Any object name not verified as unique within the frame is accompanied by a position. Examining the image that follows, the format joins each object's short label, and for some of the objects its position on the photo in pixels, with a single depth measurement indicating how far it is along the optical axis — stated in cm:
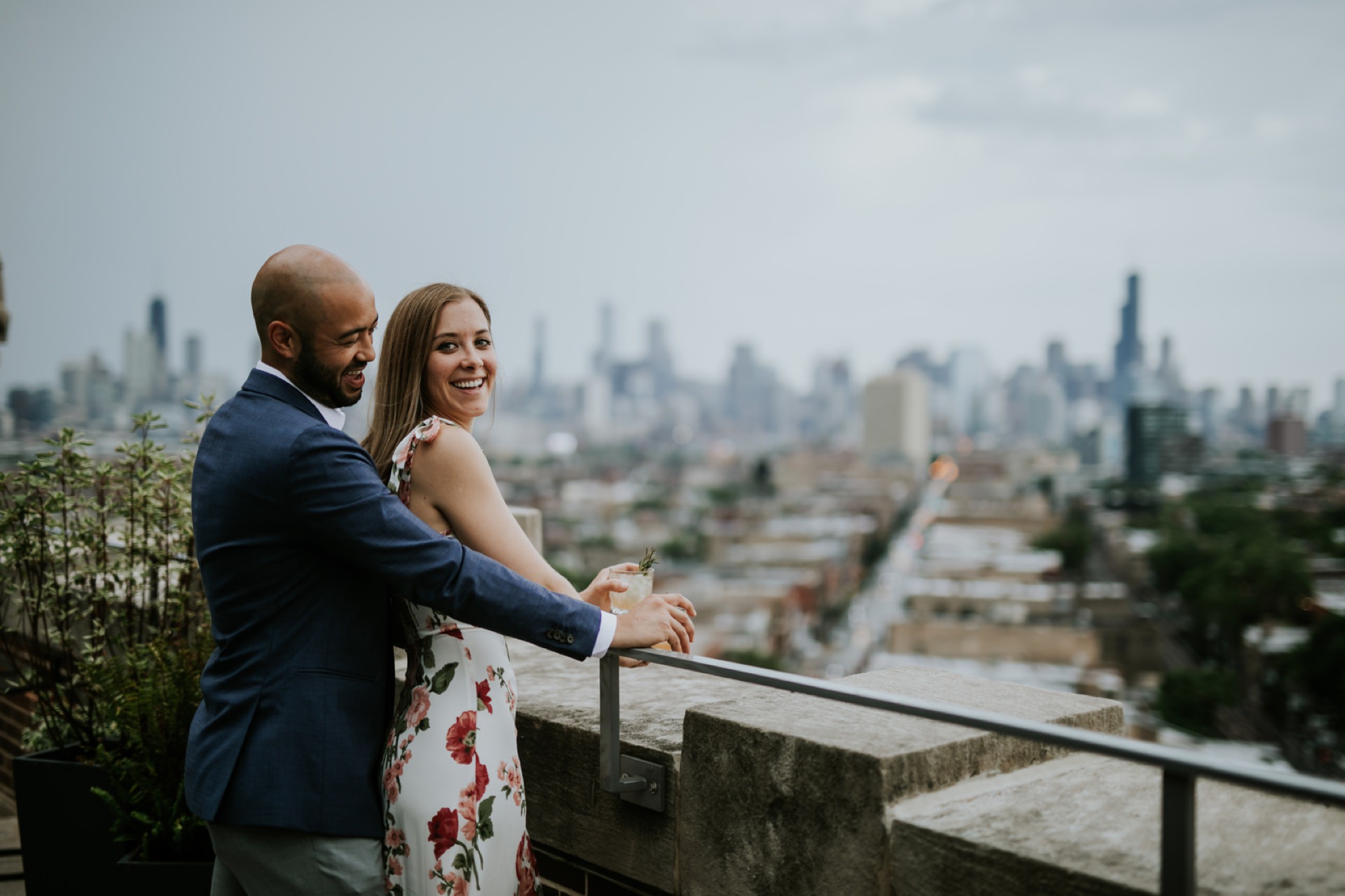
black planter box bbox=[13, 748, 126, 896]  238
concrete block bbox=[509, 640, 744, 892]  182
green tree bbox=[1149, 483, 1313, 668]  4584
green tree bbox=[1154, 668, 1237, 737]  3850
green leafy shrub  263
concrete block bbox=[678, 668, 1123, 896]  146
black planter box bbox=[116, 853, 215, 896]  219
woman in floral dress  150
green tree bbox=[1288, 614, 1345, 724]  3753
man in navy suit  143
